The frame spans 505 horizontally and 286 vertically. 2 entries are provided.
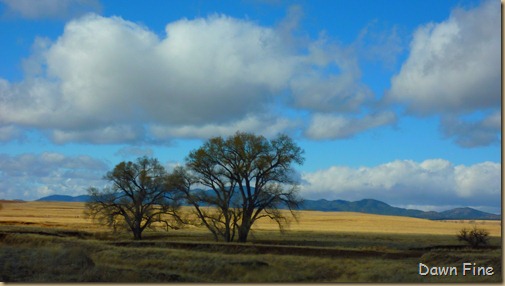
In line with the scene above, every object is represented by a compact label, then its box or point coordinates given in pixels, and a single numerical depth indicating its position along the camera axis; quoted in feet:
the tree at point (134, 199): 190.29
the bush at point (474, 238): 156.87
